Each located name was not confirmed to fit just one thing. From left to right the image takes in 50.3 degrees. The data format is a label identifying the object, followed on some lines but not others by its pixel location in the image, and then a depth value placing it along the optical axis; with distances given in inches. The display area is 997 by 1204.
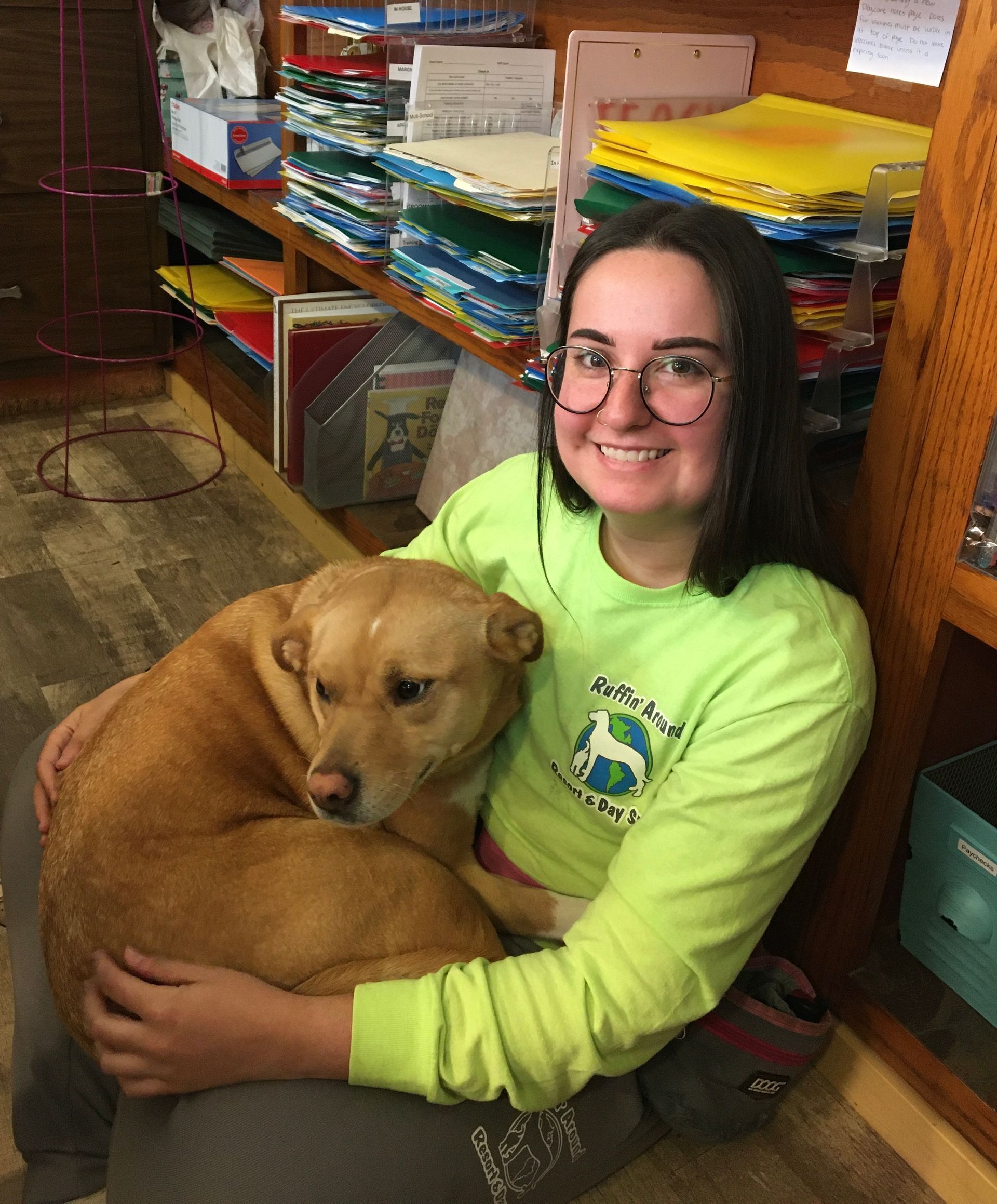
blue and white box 101.2
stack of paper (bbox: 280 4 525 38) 74.8
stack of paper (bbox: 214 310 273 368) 105.7
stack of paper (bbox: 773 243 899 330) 45.1
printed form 71.7
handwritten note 50.6
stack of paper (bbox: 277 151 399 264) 79.7
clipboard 53.6
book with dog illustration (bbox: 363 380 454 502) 91.8
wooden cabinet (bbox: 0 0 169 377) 110.5
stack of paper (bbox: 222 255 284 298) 106.3
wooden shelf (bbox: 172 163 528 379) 69.1
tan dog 42.3
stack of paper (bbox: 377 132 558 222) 60.6
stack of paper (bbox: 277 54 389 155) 78.2
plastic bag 110.0
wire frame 110.5
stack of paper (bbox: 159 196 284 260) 114.6
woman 39.3
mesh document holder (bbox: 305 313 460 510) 91.7
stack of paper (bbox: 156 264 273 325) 114.1
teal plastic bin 47.8
